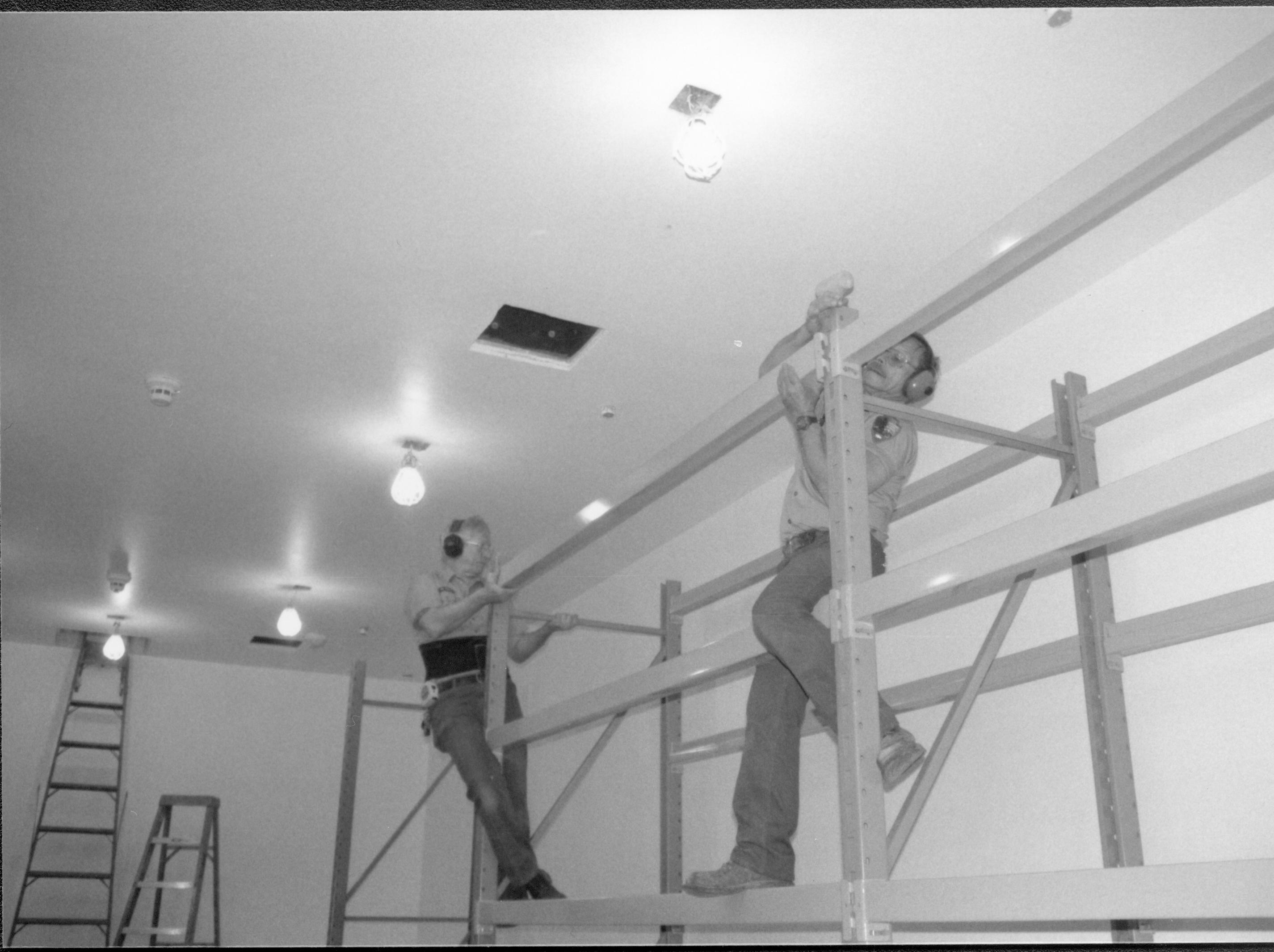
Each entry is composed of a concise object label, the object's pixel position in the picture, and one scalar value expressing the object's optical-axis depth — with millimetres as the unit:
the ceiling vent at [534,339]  4270
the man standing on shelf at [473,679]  3865
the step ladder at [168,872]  8102
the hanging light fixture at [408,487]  5000
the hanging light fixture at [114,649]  7949
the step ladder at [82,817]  9047
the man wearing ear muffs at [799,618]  2545
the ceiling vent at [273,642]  9156
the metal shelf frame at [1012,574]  1717
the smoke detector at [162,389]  4758
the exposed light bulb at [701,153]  3027
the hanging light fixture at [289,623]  7273
